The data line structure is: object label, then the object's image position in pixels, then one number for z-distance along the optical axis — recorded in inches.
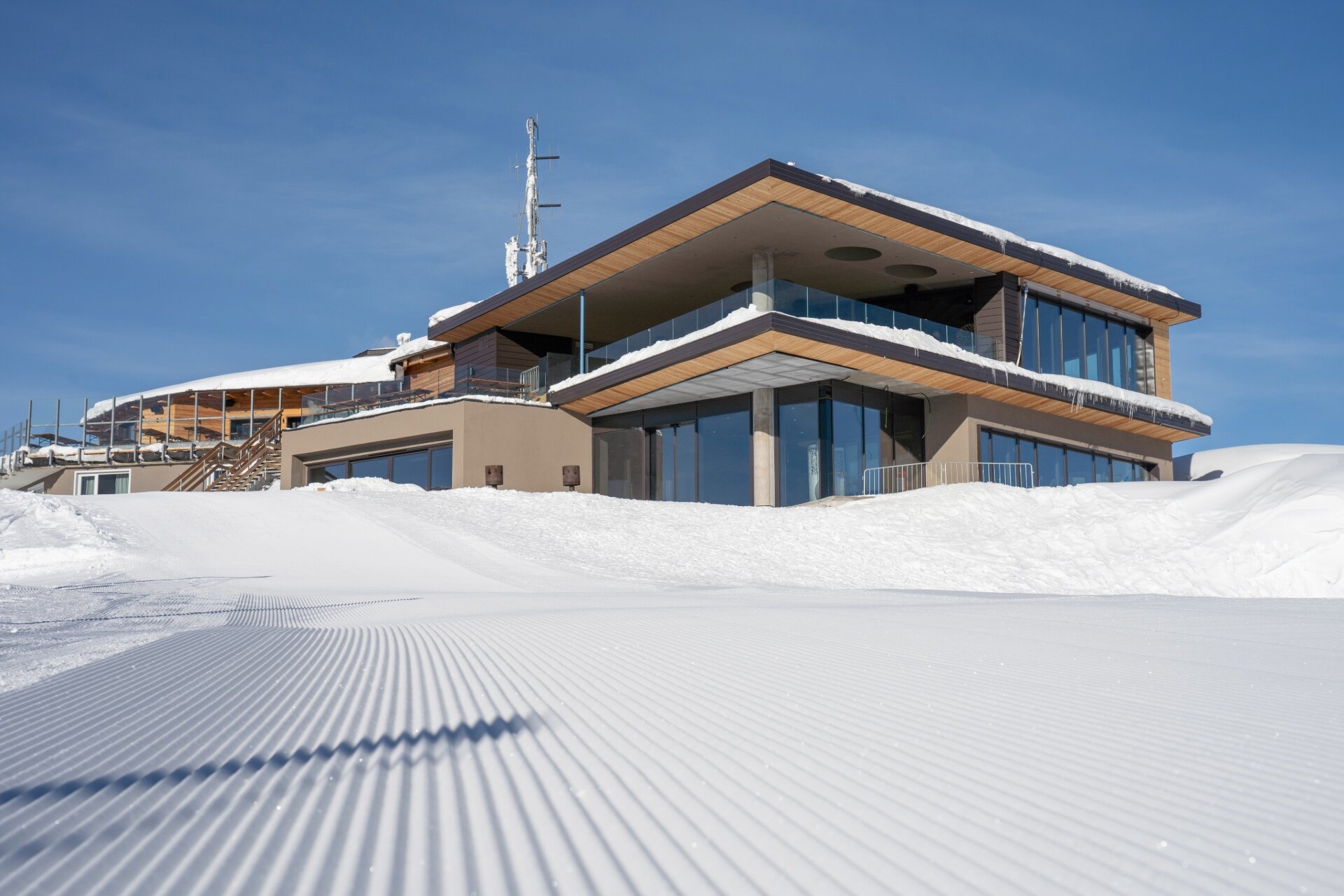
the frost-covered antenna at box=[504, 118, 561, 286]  1518.2
